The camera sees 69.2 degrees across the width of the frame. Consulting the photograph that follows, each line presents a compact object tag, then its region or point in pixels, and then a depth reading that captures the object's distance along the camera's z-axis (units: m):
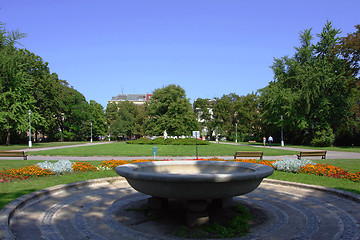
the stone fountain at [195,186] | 4.71
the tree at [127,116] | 76.31
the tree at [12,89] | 36.00
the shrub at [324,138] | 37.72
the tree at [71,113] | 63.71
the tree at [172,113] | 56.25
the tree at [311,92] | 38.84
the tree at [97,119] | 73.25
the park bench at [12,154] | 17.52
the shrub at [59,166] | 10.82
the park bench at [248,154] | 17.50
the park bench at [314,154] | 17.53
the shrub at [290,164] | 11.89
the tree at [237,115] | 72.31
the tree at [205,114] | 79.94
